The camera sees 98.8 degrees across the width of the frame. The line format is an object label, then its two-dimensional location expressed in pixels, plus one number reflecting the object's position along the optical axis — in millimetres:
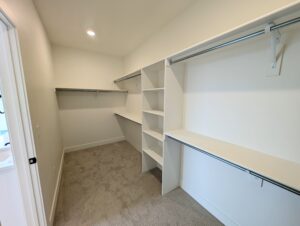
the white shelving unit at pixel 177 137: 862
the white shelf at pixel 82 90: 2991
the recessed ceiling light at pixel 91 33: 2346
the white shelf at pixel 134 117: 2595
